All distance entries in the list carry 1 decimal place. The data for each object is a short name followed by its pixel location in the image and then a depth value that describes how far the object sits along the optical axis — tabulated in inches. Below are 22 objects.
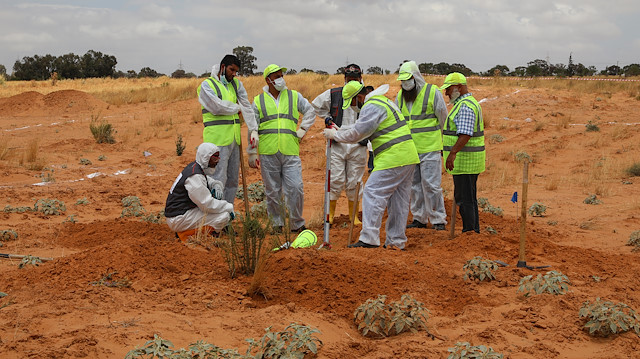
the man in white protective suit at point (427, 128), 296.8
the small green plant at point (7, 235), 284.8
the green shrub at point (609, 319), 167.3
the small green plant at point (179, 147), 593.2
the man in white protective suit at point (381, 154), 251.0
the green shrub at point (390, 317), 171.0
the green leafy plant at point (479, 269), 219.9
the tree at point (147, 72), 2108.8
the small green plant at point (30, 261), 230.3
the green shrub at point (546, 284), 197.2
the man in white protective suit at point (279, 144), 303.0
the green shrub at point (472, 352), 143.5
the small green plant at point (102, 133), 636.7
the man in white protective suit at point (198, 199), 262.1
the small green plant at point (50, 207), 357.4
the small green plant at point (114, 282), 199.6
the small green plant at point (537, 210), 380.5
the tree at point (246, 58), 1729.0
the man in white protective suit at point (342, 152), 314.7
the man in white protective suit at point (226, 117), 294.7
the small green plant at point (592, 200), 402.2
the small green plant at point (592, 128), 661.3
